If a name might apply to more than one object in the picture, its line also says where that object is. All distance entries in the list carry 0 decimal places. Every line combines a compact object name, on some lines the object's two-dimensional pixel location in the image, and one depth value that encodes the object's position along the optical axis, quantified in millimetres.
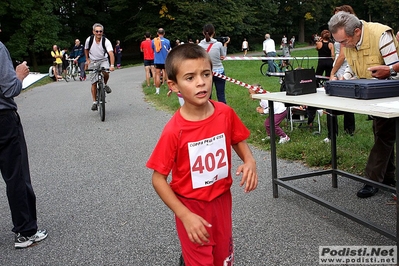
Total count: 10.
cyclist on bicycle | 10734
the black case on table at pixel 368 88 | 3871
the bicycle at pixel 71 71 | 24945
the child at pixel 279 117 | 7434
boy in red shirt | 2494
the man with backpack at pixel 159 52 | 15265
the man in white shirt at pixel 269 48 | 22444
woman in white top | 10102
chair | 8242
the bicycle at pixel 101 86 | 10664
